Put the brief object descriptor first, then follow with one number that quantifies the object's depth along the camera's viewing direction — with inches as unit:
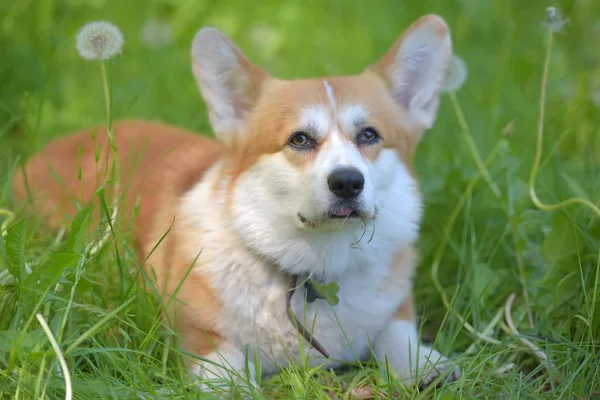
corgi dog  94.8
